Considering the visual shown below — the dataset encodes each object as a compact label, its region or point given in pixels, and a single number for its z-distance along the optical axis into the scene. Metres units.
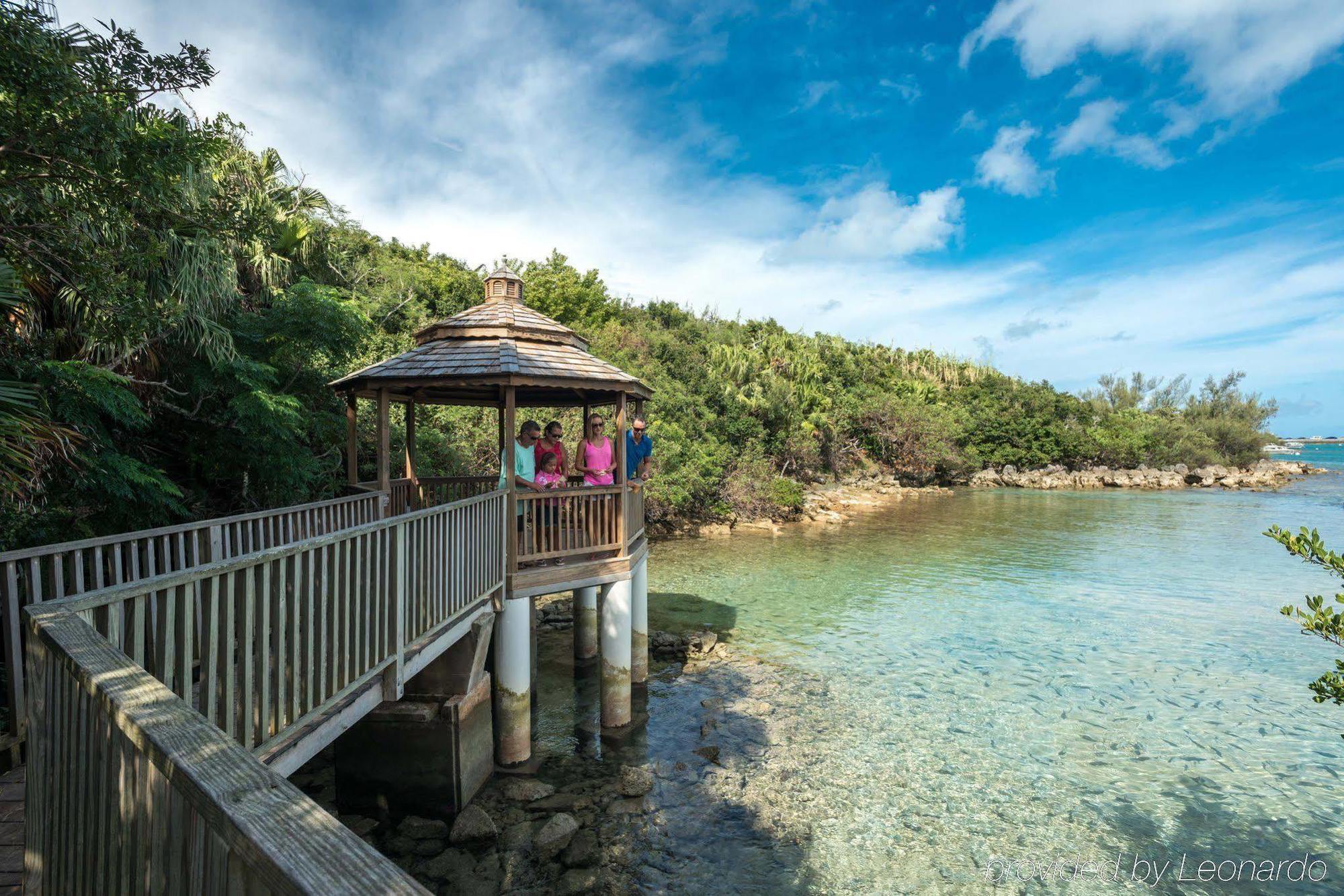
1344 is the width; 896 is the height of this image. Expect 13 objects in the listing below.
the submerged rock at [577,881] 5.94
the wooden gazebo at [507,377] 7.85
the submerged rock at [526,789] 7.27
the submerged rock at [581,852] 6.28
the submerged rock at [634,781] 7.49
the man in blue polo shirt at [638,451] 10.52
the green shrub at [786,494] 28.19
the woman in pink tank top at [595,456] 9.64
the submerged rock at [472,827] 6.47
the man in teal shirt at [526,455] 8.67
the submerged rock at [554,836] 6.36
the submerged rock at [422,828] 6.55
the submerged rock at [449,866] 6.04
